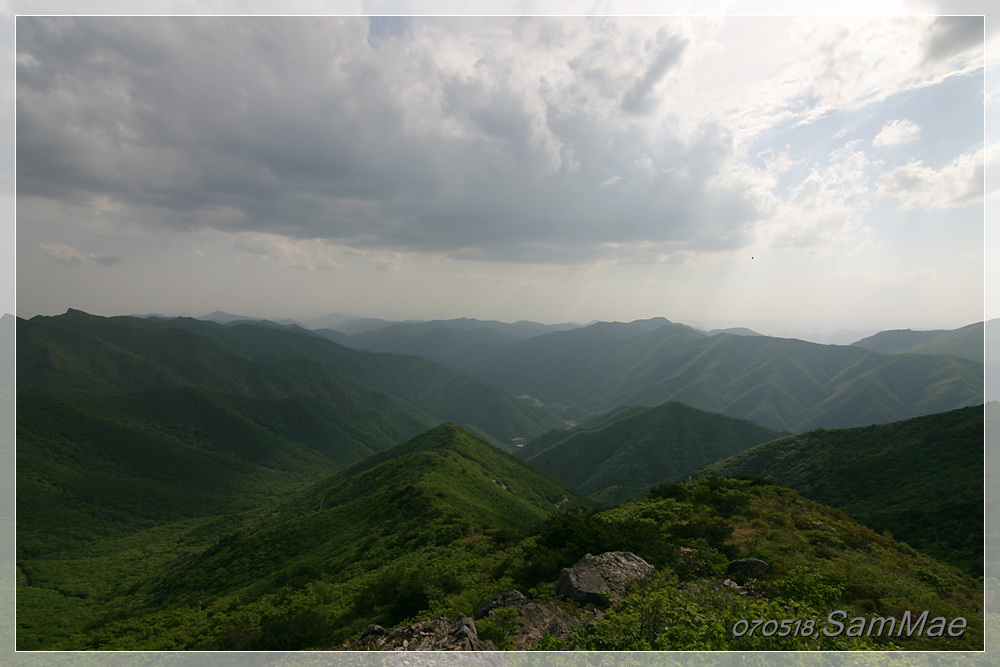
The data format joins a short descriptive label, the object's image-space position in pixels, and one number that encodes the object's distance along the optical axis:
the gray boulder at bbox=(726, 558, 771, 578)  17.95
